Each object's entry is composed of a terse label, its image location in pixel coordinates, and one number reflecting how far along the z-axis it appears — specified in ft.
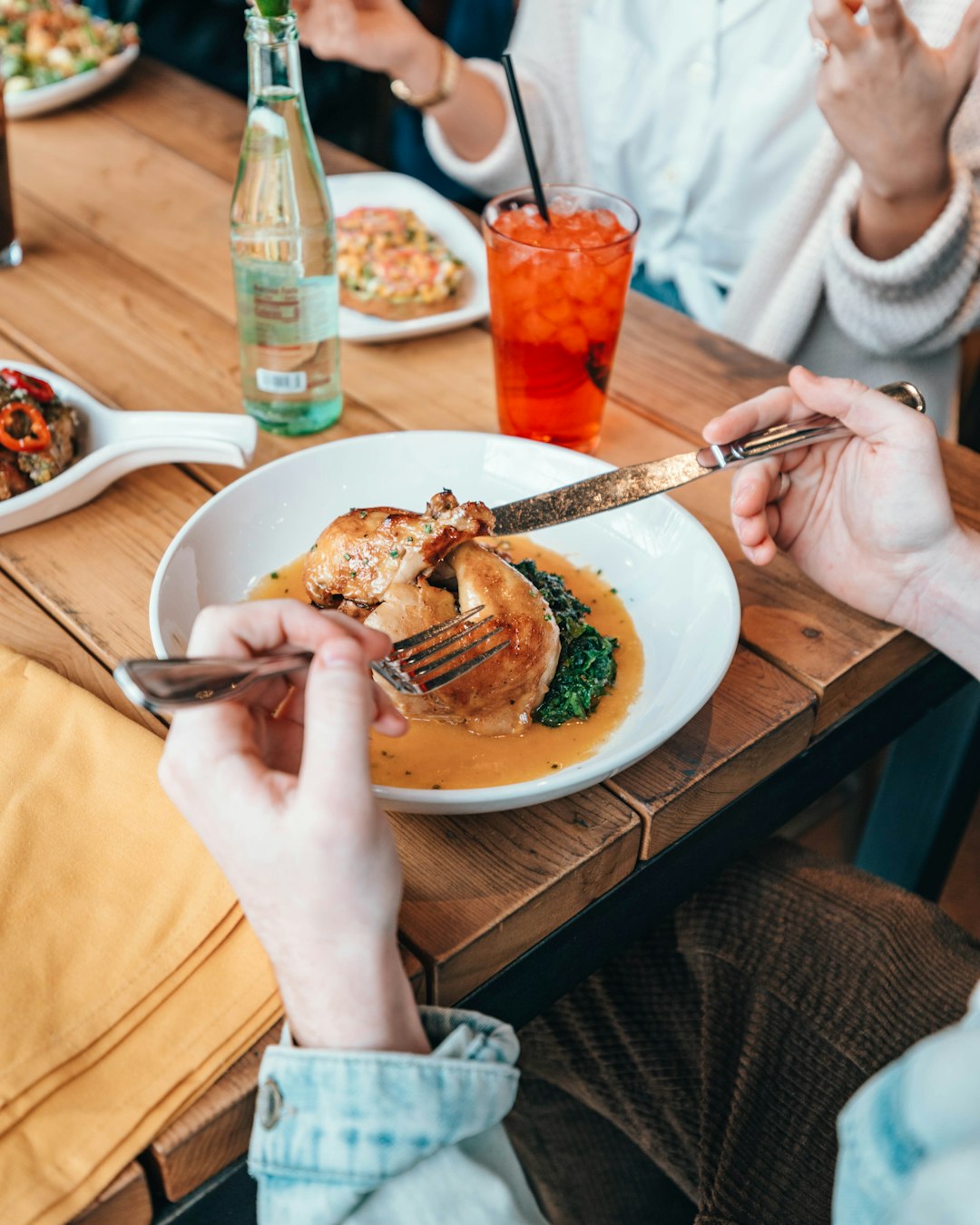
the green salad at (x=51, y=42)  7.98
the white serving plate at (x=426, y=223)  5.82
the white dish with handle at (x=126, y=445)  4.54
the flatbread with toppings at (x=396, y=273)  5.95
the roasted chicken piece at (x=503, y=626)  3.47
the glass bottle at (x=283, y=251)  4.73
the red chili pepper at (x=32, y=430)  4.45
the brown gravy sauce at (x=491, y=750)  3.35
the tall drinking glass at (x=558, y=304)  4.71
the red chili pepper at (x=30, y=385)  4.61
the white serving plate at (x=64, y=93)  7.75
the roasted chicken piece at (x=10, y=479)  4.45
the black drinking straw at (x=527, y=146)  4.85
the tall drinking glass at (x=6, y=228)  6.14
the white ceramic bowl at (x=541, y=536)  3.58
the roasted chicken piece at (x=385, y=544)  3.70
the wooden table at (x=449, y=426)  3.12
